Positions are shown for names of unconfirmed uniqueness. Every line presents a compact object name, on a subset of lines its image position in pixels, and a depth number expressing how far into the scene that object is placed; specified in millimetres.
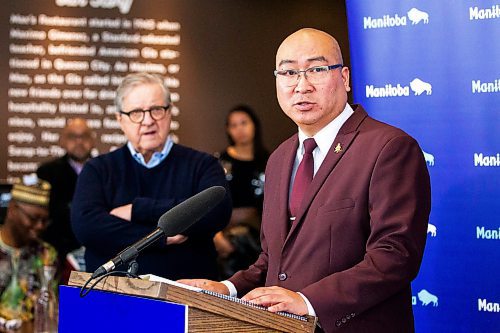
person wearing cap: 7864
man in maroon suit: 4197
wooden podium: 3516
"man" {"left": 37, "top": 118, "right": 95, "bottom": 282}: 11050
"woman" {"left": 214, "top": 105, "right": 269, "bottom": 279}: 10479
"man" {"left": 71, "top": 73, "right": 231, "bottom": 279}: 6278
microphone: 3726
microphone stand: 3755
